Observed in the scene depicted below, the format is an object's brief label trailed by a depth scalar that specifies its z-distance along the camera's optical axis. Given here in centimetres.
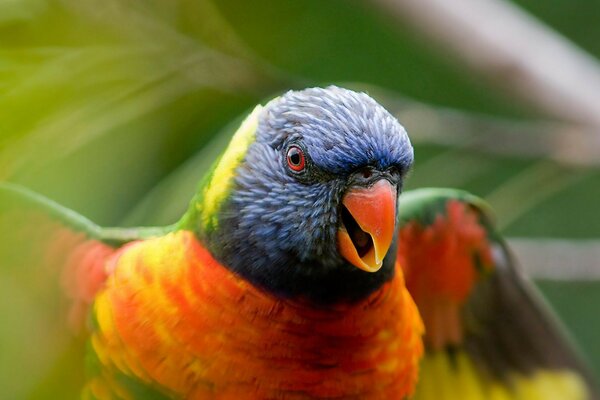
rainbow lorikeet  301
